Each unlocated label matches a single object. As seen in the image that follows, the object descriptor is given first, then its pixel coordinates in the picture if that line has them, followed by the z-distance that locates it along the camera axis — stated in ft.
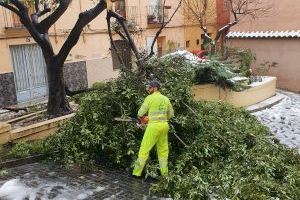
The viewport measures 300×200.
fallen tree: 21.98
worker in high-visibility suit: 24.02
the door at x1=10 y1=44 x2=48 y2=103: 53.06
